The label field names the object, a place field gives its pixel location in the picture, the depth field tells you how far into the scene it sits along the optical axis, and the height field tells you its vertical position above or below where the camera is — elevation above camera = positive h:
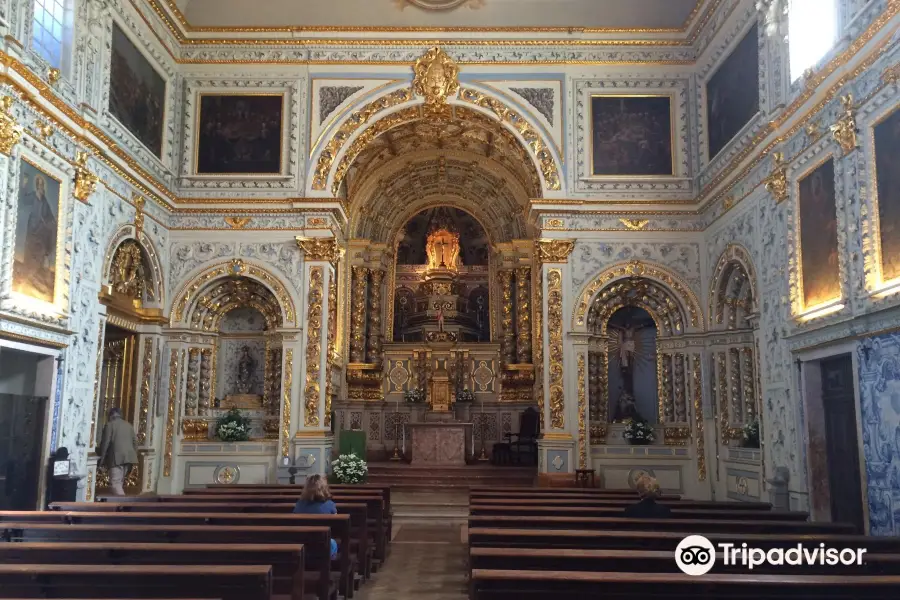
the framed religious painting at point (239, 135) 19.47 +6.94
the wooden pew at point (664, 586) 5.45 -1.22
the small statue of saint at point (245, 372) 20.05 +1.03
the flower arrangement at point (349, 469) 17.17 -1.25
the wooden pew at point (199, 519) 8.48 -1.18
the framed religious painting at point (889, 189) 10.27 +3.03
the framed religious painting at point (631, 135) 19.39 +6.97
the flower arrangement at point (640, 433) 18.80 -0.46
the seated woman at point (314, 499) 9.02 -1.00
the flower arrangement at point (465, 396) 24.44 +0.53
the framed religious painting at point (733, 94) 15.63 +6.92
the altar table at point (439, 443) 22.09 -0.86
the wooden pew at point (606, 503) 10.94 -1.27
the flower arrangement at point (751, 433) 15.62 -0.37
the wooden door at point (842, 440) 11.66 -0.39
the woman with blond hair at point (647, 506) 9.09 -1.07
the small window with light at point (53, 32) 13.15 +6.64
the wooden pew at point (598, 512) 9.72 -1.26
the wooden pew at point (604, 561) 6.39 -1.22
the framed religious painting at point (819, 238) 12.10 +2.86
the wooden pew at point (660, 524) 8.52 -1.24
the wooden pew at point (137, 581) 5.67 -1.27
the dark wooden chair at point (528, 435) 23.17 -0.64
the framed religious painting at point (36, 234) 12.22 +2.88
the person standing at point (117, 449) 15.59 -0.76
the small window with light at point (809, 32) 12.76 +6.51
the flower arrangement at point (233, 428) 18.62 -0.39
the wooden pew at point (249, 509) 9.88 -1.26
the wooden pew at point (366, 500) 11.27 -1.31
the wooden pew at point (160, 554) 6.64 -1.24
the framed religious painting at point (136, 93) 15.97 +6.94
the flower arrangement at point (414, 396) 24.77 +0.53
